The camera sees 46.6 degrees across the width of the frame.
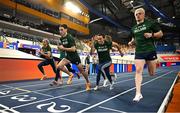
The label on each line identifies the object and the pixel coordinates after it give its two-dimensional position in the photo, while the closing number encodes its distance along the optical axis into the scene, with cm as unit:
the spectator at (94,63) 1620
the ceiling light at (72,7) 3261
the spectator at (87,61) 1529
